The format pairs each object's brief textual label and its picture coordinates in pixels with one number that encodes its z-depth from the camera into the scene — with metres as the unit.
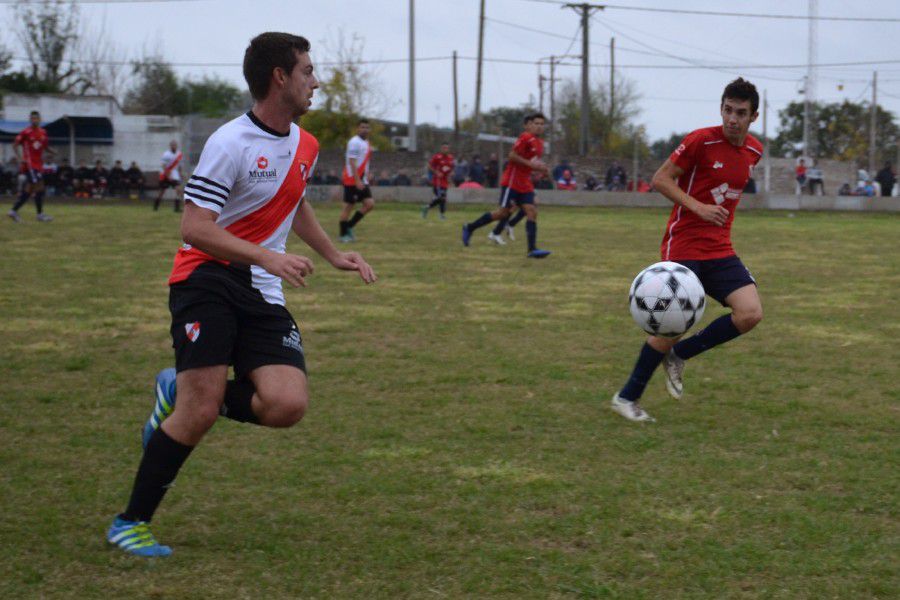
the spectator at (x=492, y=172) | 37.25
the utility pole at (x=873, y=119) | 39.75
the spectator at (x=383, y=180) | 41.03
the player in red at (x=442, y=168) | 27.50
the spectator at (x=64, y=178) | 35.66
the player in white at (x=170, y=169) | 27.77
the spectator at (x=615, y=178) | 38.84
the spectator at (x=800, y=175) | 39.34
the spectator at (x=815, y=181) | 39.72
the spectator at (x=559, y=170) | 39.28
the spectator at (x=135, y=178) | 36.54
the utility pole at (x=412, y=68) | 43.06
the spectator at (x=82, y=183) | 35.81
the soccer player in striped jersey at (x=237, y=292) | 4.05
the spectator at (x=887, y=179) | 36.91
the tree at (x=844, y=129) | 68.69
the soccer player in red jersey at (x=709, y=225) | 6.42
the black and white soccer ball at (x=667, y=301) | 6.12
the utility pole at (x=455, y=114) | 50.14
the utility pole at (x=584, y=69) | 47.03
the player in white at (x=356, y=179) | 18.55
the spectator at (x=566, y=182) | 38.78
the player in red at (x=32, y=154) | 21.84
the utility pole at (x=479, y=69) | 48.64
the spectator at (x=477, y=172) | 37.50
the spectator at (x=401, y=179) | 40.38
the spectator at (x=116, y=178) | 36.31
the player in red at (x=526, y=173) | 15.91
